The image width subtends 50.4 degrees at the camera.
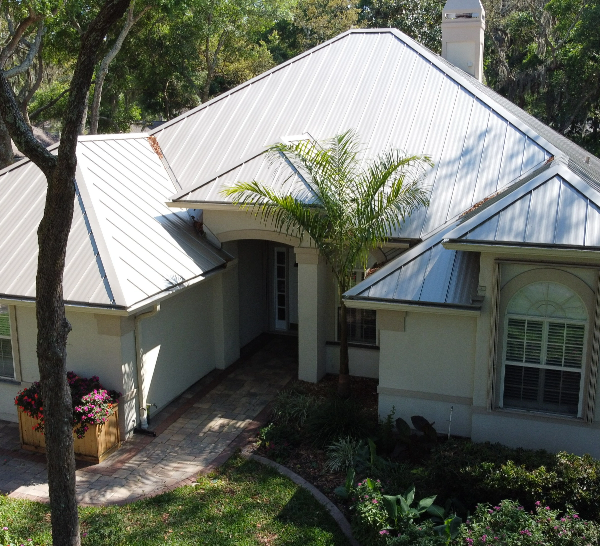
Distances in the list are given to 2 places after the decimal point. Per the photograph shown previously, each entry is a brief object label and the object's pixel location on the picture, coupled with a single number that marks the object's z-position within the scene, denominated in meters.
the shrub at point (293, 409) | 11.09
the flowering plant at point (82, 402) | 9.97
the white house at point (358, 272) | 9.50
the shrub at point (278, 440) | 10.20
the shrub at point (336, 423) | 10.36
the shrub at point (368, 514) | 7.73
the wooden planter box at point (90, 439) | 10.18
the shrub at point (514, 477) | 7.95
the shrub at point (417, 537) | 7.32
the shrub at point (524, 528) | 6.96
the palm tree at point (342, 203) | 10.70
